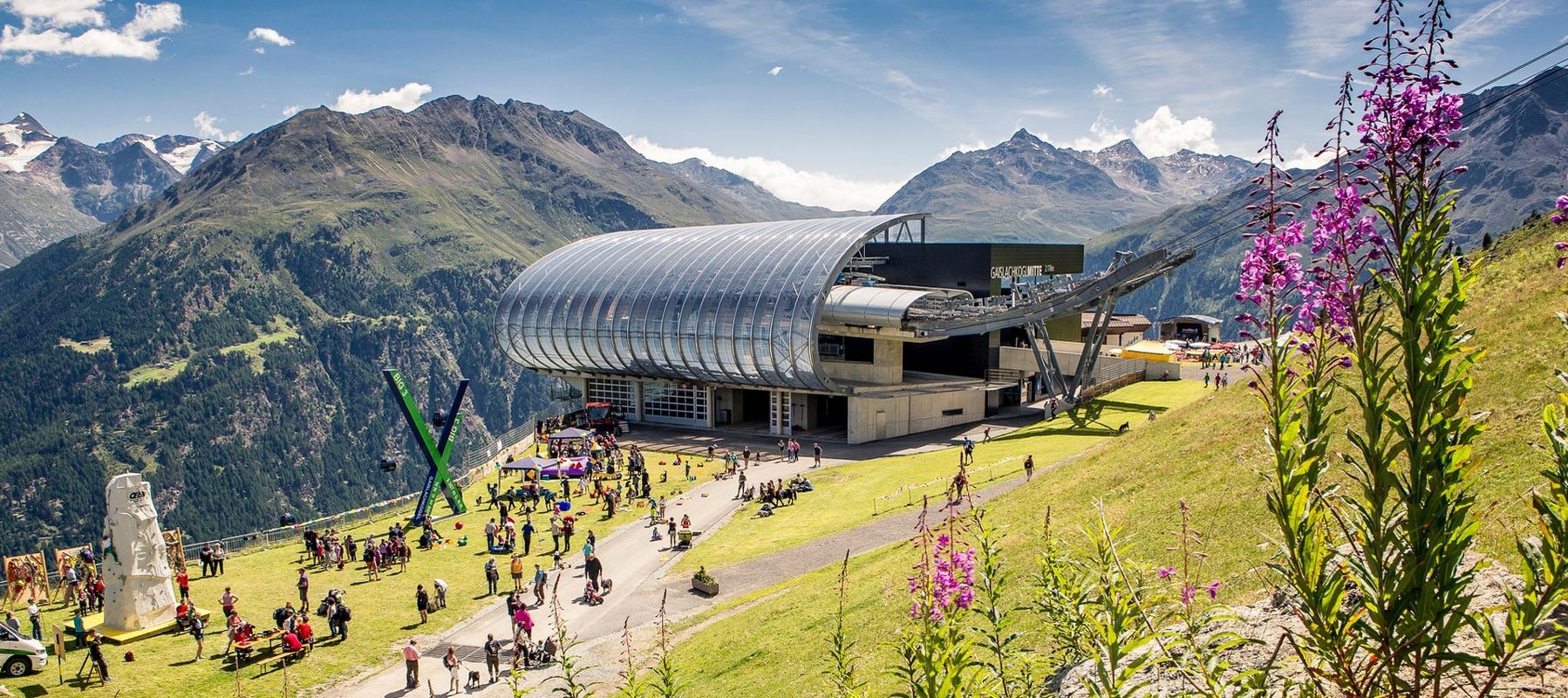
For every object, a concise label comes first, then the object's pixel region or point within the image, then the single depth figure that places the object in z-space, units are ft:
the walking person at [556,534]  141.49
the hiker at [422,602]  111.86
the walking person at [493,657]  95.35
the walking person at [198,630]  101.04
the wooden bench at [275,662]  98.50
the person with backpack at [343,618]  106.63
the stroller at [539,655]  98.27
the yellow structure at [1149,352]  241.76
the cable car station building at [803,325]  230.27
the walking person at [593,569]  119.65
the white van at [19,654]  93.30
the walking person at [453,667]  93.25
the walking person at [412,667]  94.12
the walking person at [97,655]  92.53
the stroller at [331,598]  110.35
